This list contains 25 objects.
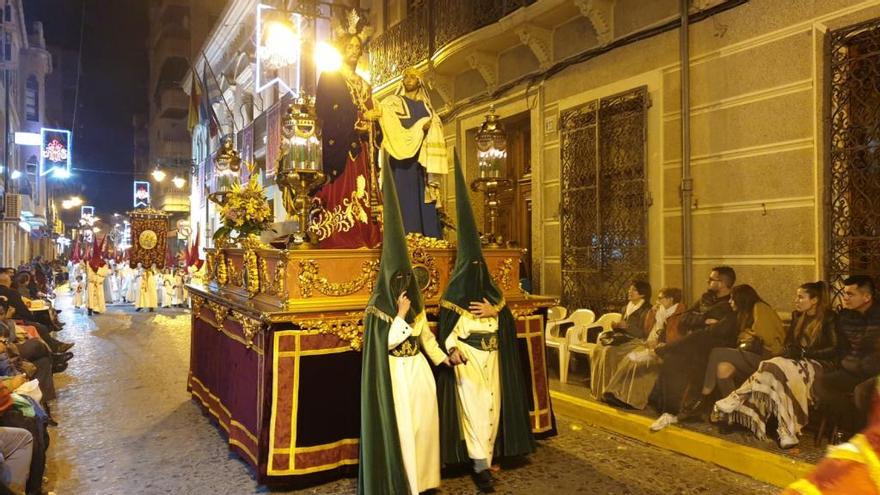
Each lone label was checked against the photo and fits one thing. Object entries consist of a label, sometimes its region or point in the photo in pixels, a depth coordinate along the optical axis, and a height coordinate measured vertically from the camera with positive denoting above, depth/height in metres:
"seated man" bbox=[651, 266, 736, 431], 5.58 -0.97
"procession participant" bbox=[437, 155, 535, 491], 4.23 -0.88
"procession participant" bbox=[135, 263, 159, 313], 17.80 -1.16
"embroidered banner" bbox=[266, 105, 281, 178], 18.29 +3.72
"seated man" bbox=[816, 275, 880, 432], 4.61 -0.80
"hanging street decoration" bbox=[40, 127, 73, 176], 31.19 +5.56
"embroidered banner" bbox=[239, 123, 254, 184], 21.79 +4.06
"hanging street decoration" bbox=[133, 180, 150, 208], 38.66 +3.95
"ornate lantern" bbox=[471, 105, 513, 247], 5.49 +0.83
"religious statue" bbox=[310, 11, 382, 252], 5.05 +0.85
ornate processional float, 4.21 -0.37
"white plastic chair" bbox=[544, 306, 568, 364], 7.65 -1.02
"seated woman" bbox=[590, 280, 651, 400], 6.40 -0.98
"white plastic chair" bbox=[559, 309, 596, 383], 7.48 -0.93
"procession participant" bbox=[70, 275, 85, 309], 19.64 -1.37
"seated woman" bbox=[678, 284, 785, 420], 5.26 -0.86
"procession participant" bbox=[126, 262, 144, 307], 19.24 -1.08
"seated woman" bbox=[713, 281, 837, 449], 4.79 -1.04
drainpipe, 6.89 +0.87
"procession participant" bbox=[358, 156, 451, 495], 3.78 -0.87
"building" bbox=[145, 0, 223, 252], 35.69 +10.99
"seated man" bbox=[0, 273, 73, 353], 8.98 -0.92
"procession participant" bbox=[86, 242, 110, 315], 17.38 -0.95
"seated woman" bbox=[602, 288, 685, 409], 5.96 -1.18
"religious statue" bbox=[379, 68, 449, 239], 5.27 +0.93
